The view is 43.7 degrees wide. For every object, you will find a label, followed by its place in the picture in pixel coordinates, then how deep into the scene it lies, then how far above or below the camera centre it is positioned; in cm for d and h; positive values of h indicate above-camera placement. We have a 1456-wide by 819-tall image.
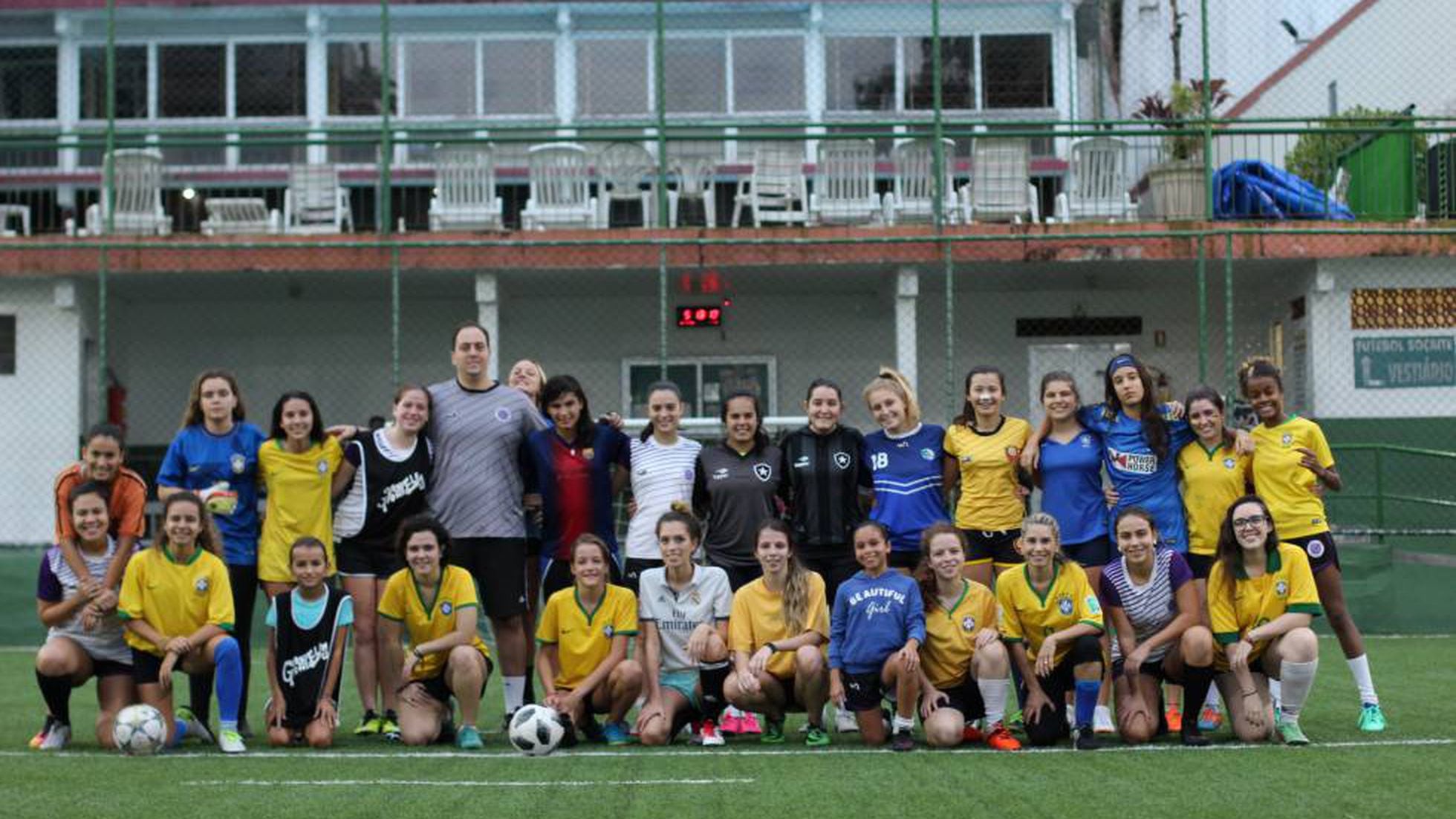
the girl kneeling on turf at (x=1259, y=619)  731 -70
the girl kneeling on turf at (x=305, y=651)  770 -83
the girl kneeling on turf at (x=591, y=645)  769 -81
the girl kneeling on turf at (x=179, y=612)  751 -63
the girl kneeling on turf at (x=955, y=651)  737 -82
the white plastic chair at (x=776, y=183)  1625 +243
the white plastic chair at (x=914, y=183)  1606 +239
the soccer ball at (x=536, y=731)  711 -108
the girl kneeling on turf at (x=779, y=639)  754 -78
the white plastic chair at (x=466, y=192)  1614 +237
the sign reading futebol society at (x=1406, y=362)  1622 +75
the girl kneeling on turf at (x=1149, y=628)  741 -75
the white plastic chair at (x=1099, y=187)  1619 +235
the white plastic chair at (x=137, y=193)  1617 +240
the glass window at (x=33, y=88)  2025 +416
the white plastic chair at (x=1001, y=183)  1596 +236
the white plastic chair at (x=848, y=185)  1612 +238
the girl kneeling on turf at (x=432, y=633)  767 -76
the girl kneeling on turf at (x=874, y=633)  739 -74
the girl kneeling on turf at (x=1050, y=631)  737 -74
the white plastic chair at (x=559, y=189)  1614 +239
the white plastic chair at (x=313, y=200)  1667 +237
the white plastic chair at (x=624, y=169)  1628 +257
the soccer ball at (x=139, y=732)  725 -109
